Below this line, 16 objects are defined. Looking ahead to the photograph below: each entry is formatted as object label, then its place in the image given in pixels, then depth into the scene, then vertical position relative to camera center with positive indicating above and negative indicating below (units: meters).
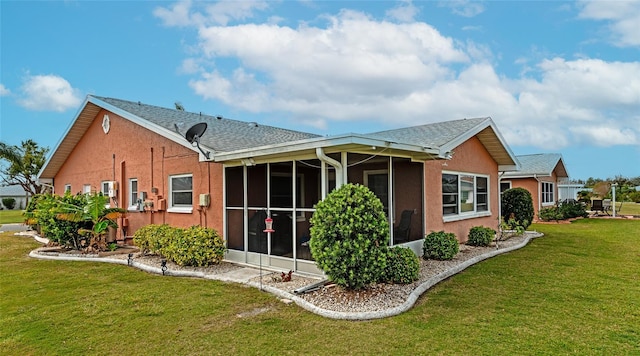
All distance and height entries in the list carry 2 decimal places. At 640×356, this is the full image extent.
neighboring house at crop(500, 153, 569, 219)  21.75 +0.50
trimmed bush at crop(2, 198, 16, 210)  51.69 -1.61
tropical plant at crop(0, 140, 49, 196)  32.51 +1.95
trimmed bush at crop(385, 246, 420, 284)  7.14 -1.56
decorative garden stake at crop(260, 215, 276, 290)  7.66 -0.76
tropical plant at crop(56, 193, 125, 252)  11.16 -0.77
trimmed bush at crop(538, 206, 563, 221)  20.61 -1.58
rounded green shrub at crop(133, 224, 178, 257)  9.77 -1.30
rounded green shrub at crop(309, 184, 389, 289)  6.09 -0.83
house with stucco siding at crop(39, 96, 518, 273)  7.87 +0.41
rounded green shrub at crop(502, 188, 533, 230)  14.81 -0.84
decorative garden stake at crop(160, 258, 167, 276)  8.66 -1.78
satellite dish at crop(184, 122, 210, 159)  9.16 +1.38
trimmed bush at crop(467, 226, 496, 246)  11.64 -1.55
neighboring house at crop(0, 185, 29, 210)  54.50 -0.53
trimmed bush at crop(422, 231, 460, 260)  9.32 -1.50
